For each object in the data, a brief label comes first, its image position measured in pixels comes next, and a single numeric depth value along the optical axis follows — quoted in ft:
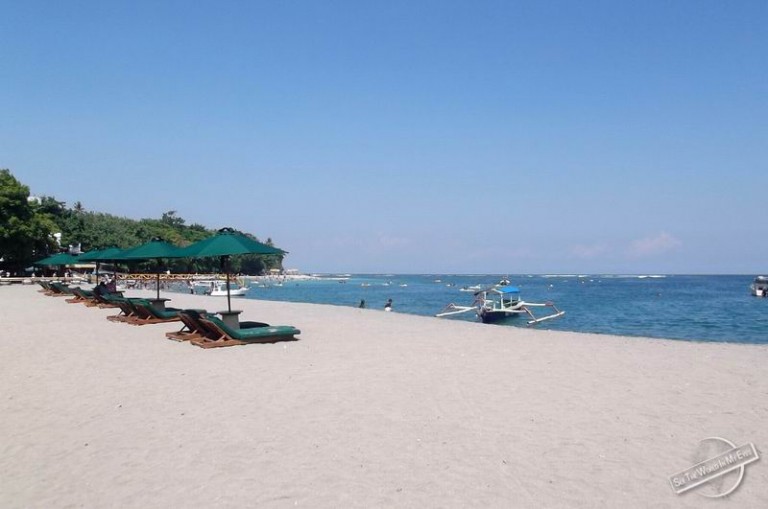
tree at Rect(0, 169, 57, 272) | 146.30
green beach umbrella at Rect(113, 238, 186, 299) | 53.12
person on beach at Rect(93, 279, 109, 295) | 69.94
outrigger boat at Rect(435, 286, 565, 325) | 103.24
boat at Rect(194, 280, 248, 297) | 178.87
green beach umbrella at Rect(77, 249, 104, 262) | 75.61
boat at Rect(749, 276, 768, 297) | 210.86
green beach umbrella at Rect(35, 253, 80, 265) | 97.30
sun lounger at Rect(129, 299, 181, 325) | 51.08
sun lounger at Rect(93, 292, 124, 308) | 66.79
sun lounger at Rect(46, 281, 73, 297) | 94.42
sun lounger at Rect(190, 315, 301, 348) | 36.47
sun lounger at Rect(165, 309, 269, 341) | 37.60
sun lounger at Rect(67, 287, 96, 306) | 75.33
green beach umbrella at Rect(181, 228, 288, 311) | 38.04
